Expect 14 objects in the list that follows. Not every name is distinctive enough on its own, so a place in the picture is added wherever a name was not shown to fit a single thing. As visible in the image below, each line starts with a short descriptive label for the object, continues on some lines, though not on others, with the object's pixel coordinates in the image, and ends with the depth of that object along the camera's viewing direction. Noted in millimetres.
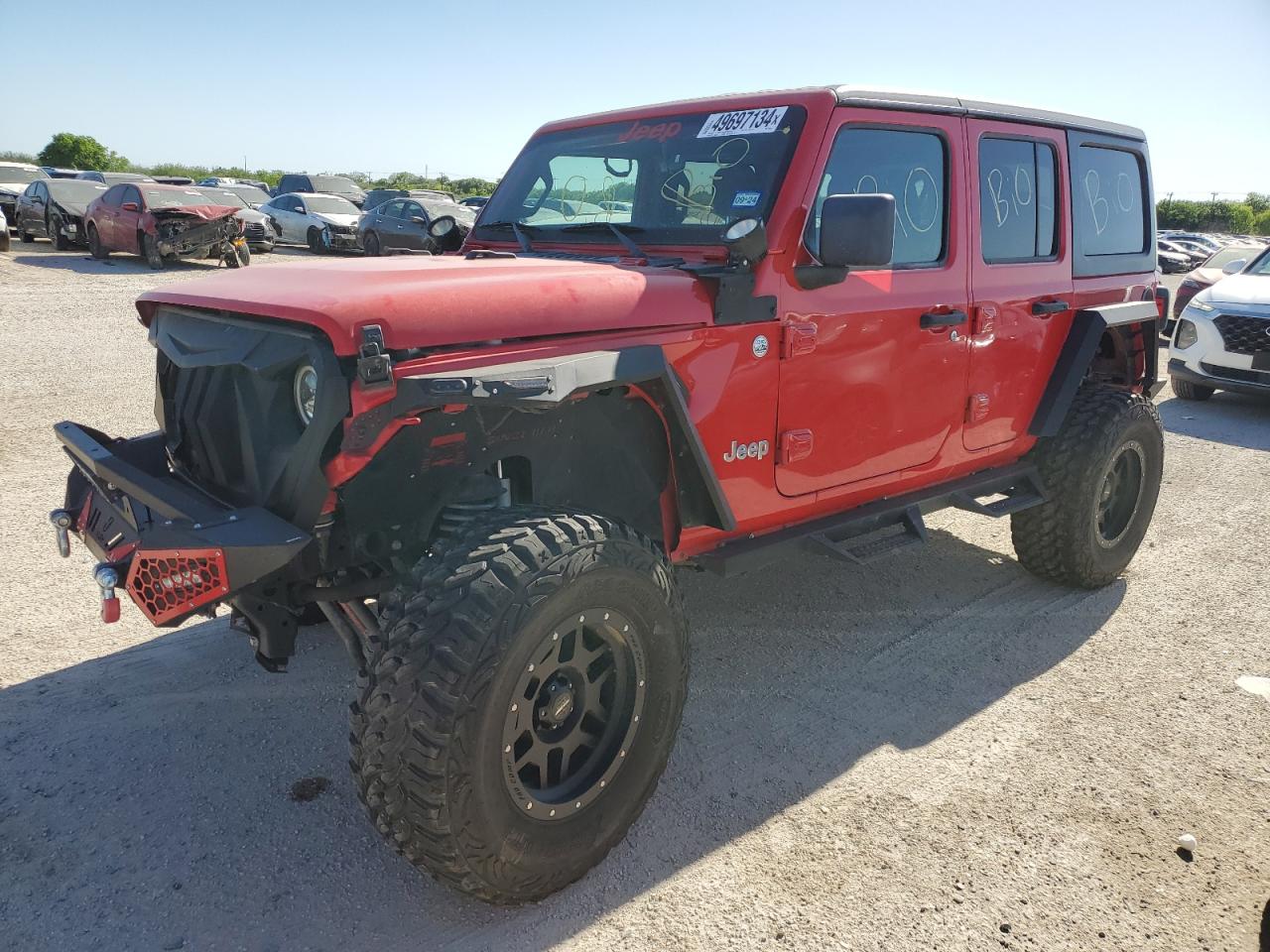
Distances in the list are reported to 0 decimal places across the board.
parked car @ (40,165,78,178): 29062
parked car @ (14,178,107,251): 18594
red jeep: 2309
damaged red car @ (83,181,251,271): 16016
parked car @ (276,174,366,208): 28953
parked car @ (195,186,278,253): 19438
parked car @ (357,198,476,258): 18516
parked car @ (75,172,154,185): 23838
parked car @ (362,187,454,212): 25984
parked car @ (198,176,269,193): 31609
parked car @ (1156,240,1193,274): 28781
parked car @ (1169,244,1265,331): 10966
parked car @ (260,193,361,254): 21422
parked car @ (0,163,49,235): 25384
